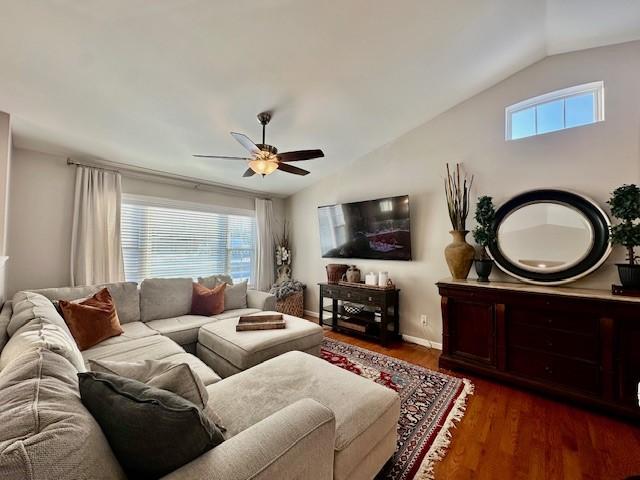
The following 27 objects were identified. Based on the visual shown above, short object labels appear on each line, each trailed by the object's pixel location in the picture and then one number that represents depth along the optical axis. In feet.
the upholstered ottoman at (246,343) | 7.04
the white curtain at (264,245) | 16.02
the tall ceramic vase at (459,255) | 9.43
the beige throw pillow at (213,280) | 11.51
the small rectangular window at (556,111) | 8.46
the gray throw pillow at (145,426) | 2.47
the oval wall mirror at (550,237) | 7.89
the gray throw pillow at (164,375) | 3.33
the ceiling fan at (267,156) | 7.73
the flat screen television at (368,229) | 11.61
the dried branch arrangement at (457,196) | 10.00
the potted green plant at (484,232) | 9.17
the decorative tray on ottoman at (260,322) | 8.12
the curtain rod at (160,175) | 10.72
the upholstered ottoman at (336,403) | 4.01
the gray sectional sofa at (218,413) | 2.03
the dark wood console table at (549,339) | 6.49
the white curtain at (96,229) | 10.12
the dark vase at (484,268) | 9.12
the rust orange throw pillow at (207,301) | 10.45
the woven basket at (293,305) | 14.62
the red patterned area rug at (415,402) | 5.26
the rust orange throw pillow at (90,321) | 7.14
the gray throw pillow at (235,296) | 11.17
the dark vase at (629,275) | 6.78
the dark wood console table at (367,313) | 11.24
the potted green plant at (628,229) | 6.81
